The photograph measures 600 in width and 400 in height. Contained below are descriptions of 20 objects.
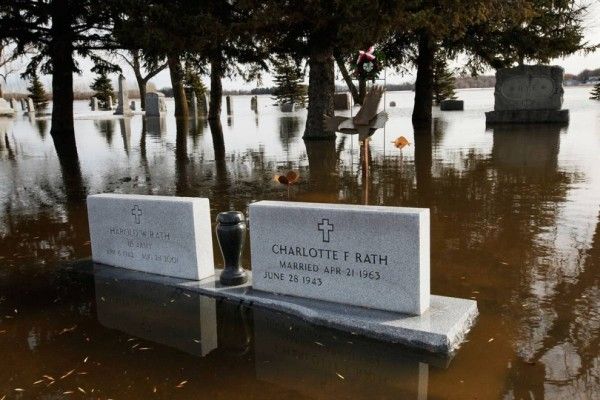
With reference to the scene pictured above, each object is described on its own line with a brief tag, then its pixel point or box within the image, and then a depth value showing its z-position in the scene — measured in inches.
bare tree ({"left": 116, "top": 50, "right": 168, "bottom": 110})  1905.4
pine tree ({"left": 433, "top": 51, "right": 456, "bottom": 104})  1852.2
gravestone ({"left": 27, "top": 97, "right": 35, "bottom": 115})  2019.4
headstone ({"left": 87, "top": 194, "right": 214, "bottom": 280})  200.8
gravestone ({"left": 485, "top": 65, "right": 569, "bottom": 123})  888.3
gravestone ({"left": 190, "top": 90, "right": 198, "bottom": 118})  1662.5
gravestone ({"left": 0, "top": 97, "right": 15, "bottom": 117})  1855.3
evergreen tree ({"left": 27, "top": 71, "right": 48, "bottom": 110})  2263.8
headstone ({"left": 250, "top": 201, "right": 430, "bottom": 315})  158.1
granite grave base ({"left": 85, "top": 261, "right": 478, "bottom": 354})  149.0
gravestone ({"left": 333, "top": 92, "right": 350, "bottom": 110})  1825.8
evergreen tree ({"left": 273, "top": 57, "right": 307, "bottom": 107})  2054.6
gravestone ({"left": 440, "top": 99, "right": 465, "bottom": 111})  1517.0
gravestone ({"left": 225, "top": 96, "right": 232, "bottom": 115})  1723.9
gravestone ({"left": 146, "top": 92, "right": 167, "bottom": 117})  1581.0
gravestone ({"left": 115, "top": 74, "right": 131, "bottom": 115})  1621.1
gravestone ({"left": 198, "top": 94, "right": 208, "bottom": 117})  1852.6
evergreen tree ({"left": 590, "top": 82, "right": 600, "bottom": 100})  1746.8
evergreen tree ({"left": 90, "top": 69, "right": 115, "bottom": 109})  2180.1
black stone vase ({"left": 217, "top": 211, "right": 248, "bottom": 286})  191.2
